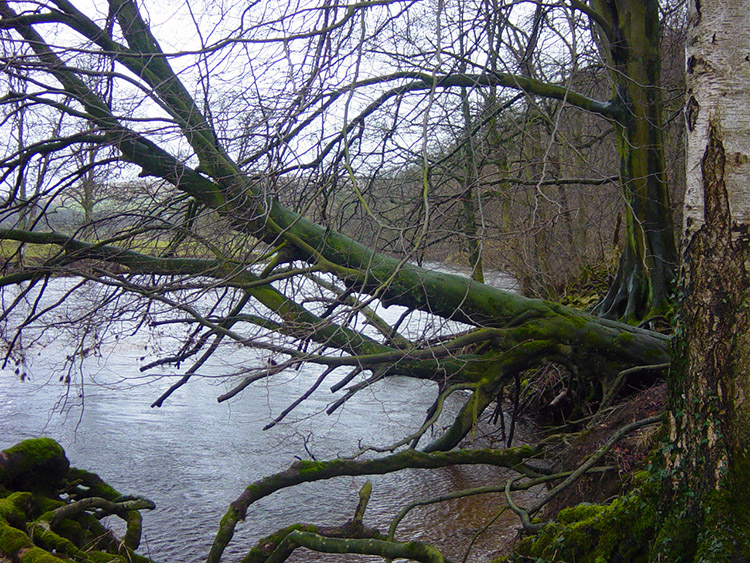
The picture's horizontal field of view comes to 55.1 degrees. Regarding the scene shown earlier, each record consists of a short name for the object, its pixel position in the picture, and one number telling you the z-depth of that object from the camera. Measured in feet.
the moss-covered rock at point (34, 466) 17.69
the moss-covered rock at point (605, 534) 11.19
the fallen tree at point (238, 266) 19.66
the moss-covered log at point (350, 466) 17.31
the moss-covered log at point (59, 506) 15.14
